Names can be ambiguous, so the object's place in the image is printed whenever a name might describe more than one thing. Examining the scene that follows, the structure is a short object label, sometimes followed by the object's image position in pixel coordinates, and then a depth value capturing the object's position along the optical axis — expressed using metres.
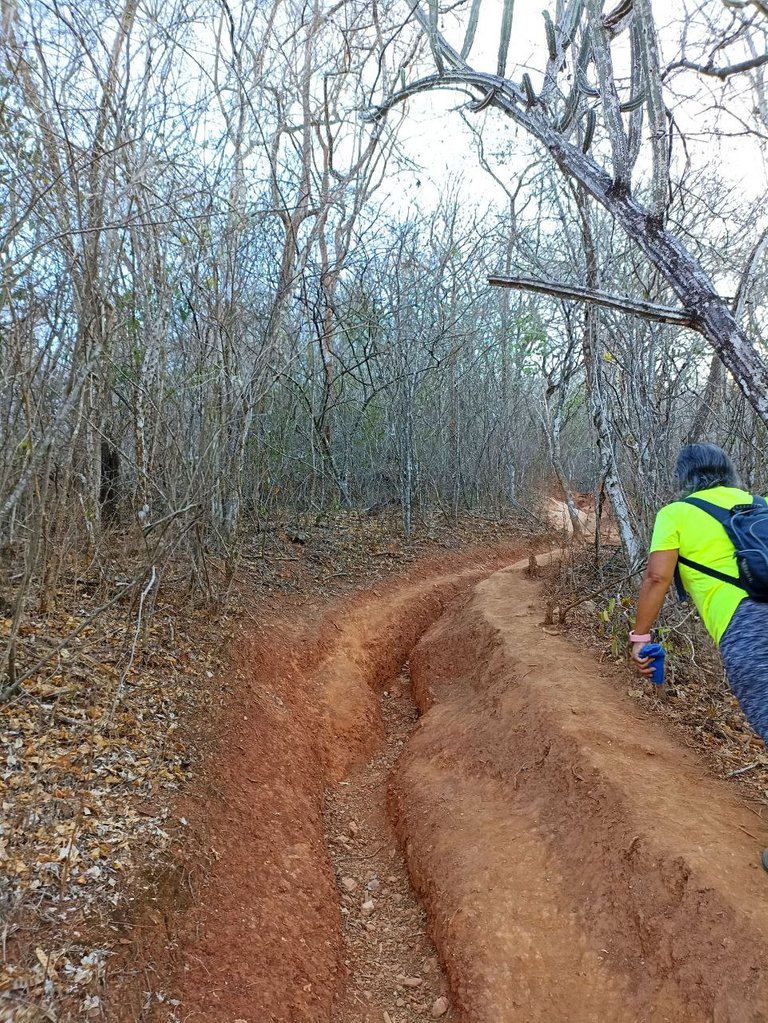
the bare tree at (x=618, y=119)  3.04
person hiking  2.73
